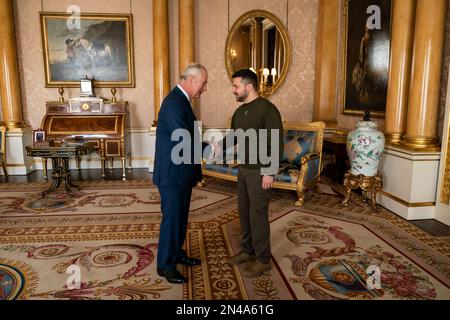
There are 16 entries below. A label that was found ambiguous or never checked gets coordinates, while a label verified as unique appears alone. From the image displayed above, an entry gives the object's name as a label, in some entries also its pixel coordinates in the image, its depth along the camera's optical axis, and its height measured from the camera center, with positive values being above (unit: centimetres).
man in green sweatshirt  267 -40
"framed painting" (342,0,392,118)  507 +71
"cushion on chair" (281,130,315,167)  514 -64
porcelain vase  433 -57
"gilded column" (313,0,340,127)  662 +77
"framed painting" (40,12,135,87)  664 +103
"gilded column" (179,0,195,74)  648 +126
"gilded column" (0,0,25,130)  629 +54
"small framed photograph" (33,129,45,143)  523 -48
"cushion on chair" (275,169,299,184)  469 -98
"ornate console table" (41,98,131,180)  626 -36
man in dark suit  249 -44
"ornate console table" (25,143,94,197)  479 -70
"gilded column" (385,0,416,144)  432 +40
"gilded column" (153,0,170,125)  650 +94
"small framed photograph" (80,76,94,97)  661 +29
